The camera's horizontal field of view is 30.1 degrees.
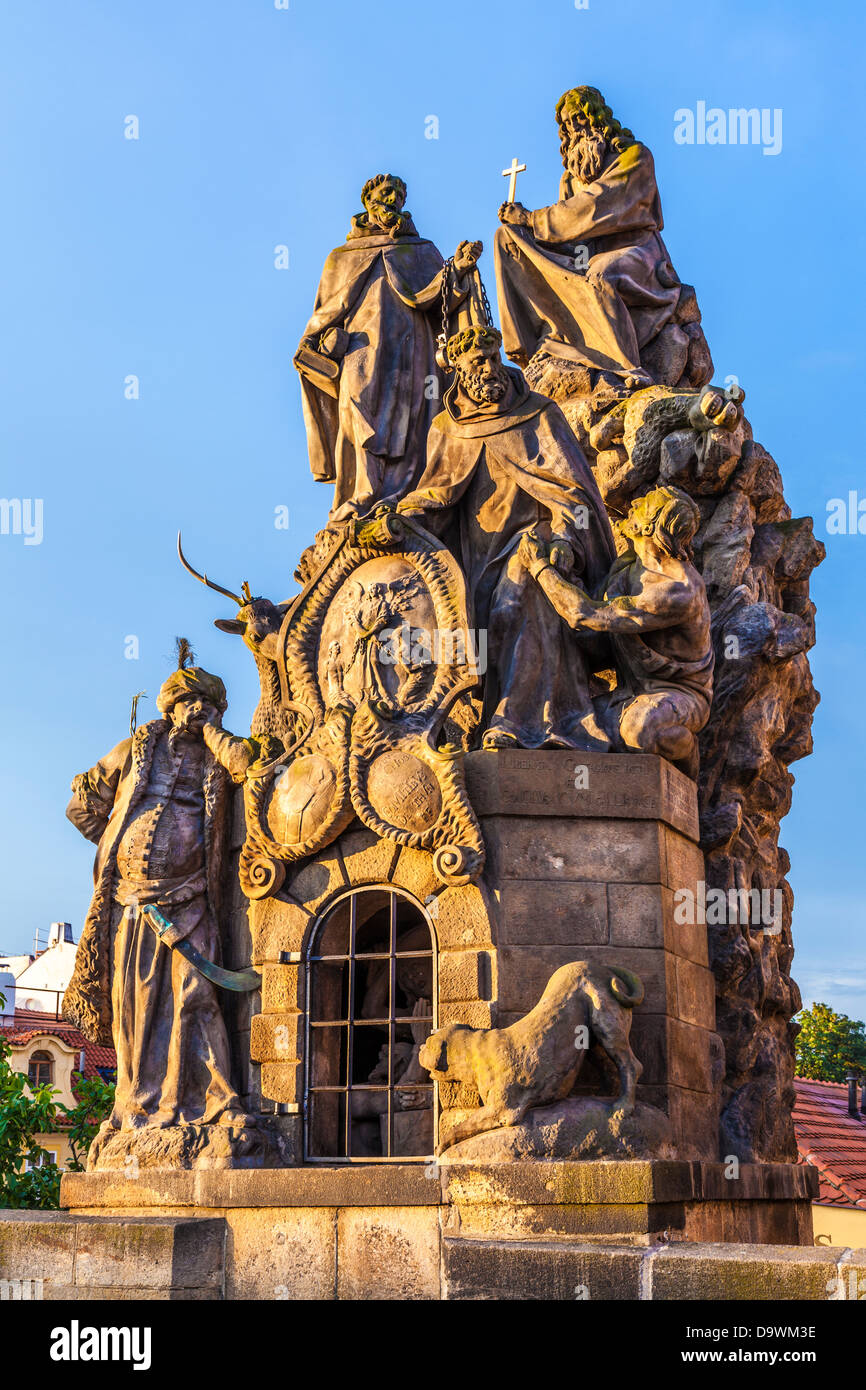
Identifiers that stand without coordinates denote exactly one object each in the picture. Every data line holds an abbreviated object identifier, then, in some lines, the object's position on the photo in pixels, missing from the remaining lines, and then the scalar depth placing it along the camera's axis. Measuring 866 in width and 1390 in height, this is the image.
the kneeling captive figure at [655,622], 9.49
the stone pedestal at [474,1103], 7.87
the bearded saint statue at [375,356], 11.53
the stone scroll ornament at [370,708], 9.19
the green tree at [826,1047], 43.66
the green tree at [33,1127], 14.70
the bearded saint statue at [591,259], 12.59
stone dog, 8.23
